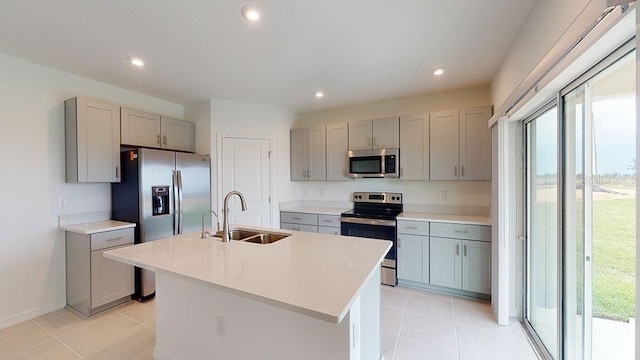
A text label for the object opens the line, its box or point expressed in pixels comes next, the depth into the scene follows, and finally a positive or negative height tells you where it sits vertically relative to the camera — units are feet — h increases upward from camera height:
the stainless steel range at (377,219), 10.52 -1.75
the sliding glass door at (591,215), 3.82 -0.70
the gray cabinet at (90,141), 8.67 +1.39
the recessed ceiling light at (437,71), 8.72 +3.71
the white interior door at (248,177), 12.24 +0.13
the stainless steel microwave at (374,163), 11.29 +0.71
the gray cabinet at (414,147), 10.83 +1.34
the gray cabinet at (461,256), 9.07 -2.89
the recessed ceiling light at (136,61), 7.85 +3.75
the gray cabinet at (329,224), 11.75 -2.09
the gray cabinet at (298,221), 12.30 -2.10
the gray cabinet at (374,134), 11.41 +2.06
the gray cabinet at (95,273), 8.38 -3.13
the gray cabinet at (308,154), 13.16 +1.33
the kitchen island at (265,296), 3.76 -1.62
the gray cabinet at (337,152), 12.52 +1.36
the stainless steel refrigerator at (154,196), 9.29 -0.60
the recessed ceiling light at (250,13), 5.51 +3.70
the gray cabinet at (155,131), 9.98 +2.10
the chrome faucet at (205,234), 6.84 -1.48
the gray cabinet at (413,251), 9.97 -2.88
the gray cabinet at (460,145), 9.71 +1.31
